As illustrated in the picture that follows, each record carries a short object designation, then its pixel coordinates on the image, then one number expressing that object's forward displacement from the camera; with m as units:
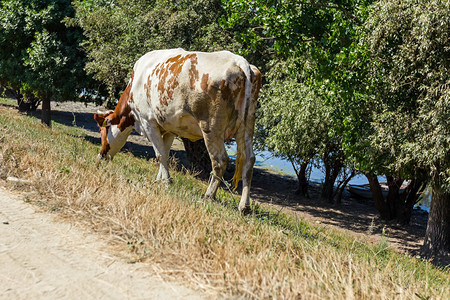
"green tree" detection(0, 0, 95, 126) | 21.22
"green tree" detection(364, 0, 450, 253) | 9.18
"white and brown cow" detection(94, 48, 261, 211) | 6.95
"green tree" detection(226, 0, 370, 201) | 11.80
